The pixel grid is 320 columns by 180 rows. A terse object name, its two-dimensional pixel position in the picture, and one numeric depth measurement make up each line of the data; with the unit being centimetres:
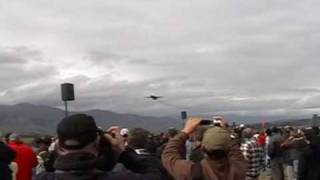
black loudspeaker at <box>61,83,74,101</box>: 1456
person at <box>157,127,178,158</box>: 1225
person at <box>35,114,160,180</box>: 337
